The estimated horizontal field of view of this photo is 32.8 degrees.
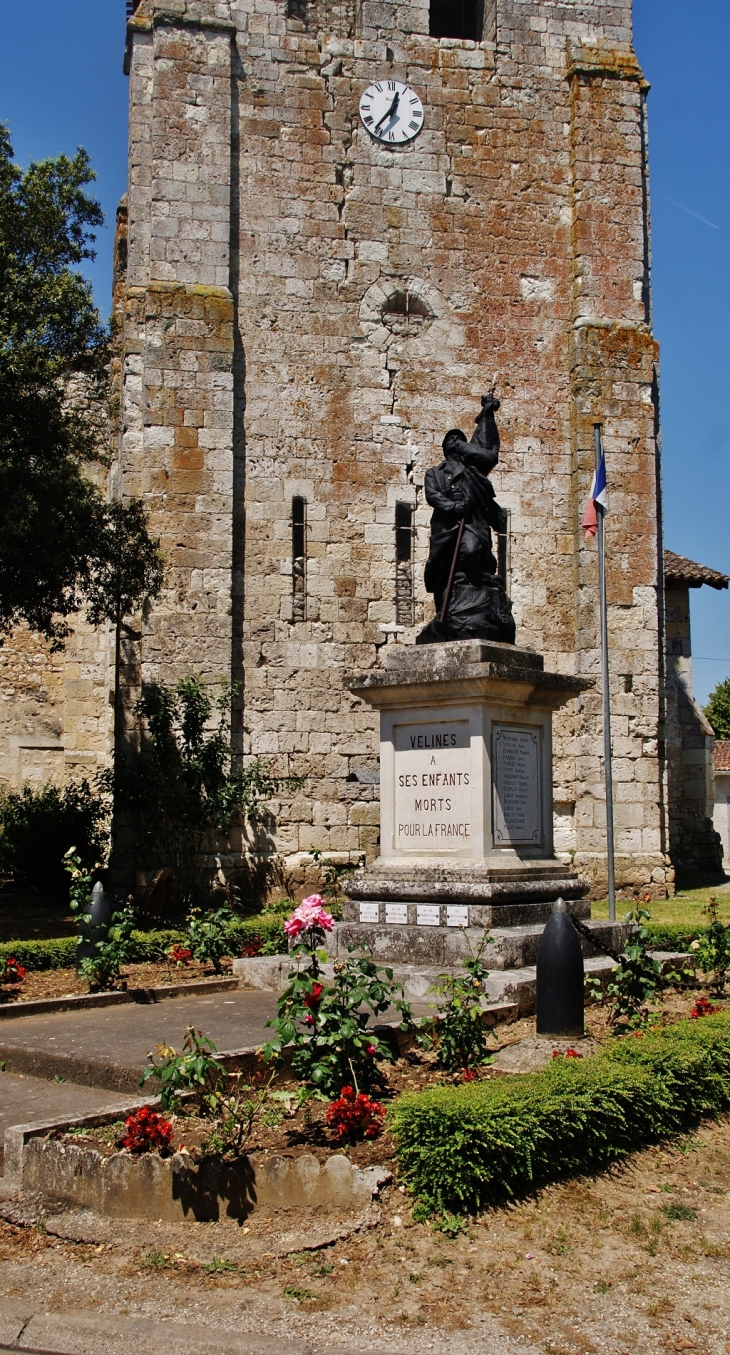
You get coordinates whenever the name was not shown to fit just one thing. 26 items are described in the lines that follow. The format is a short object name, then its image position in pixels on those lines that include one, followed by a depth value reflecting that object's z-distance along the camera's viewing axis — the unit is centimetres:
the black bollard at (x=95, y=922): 892
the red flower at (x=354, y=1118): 474
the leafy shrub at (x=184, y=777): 1361
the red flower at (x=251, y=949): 979
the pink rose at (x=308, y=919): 559
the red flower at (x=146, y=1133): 447
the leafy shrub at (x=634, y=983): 643
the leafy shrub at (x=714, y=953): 809
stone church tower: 1457
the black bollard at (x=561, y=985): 600
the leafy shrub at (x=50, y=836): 1517
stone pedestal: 795
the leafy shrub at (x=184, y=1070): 452
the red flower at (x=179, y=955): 955
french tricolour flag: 1402
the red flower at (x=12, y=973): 884
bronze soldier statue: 870
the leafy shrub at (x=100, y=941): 827
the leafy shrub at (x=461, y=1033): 554
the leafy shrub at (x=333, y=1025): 509
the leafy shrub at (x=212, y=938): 952
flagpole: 1322
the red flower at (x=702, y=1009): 661
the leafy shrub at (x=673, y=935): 957
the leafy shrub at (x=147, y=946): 966
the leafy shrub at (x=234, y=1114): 446
